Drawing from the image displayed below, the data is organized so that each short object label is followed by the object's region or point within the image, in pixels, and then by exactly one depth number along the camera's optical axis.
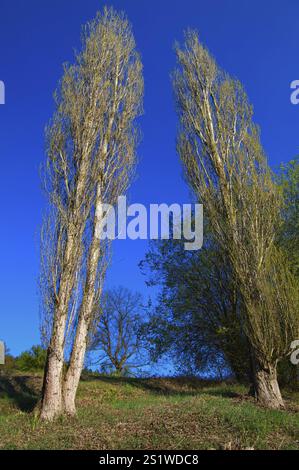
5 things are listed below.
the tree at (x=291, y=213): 18.69
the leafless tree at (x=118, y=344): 25.62
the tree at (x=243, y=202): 13.73
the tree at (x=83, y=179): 12.12
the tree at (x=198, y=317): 19.41
